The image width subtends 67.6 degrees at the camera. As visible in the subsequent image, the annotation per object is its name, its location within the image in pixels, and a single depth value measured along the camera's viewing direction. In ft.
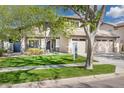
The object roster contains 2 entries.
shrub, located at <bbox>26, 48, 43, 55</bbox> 36.62
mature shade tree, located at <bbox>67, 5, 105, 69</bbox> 19.34
